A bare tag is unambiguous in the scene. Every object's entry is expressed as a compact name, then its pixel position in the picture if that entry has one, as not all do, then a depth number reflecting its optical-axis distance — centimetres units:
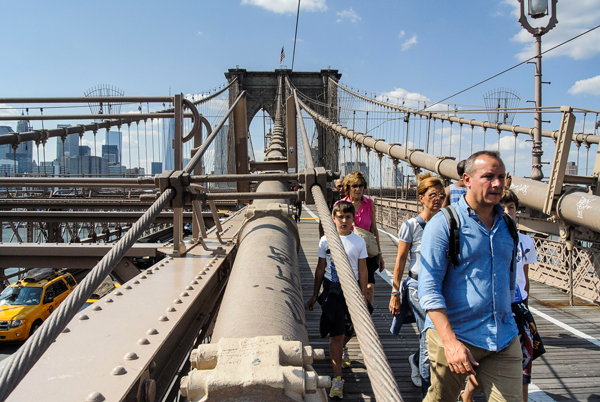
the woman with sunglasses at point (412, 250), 227
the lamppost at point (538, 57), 596
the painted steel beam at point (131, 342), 118
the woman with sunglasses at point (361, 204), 279
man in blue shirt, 142
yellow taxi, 918
